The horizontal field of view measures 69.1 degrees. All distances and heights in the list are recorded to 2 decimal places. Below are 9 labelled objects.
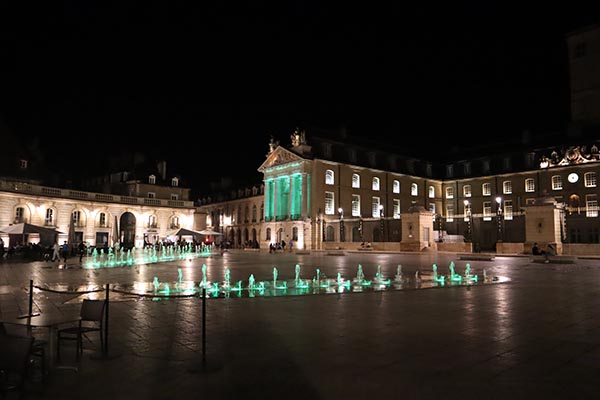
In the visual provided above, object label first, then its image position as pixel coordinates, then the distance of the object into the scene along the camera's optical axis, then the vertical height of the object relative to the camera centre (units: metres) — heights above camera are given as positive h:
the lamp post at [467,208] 64.64 +4.18
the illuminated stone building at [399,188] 54.69 +6.80
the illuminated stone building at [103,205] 45.75 +3.81
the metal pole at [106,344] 5.99 -1.52
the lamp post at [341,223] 48.45 +1.39
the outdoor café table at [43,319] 8.04 -1.57
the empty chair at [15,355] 4.30 -1.17
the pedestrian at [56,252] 27.01 -0.93
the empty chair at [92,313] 6.28 -1.13
